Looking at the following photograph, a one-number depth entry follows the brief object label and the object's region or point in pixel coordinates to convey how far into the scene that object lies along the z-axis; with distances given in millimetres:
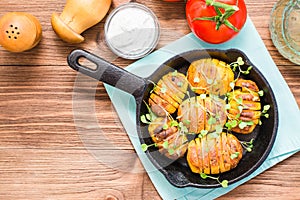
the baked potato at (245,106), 1353
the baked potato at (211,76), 1362
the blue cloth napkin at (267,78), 1402
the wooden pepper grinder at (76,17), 1352
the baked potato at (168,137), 1353
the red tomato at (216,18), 1239
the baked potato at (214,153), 1336
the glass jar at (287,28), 1401
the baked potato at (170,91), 1363
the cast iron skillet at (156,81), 1327
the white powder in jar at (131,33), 1406
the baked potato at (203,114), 1354
